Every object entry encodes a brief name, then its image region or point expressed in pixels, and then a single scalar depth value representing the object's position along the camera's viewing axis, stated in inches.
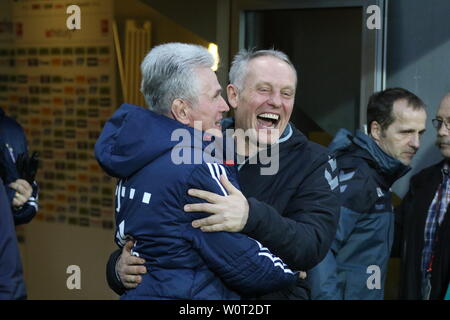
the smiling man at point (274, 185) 199.0
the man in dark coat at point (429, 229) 315.6
